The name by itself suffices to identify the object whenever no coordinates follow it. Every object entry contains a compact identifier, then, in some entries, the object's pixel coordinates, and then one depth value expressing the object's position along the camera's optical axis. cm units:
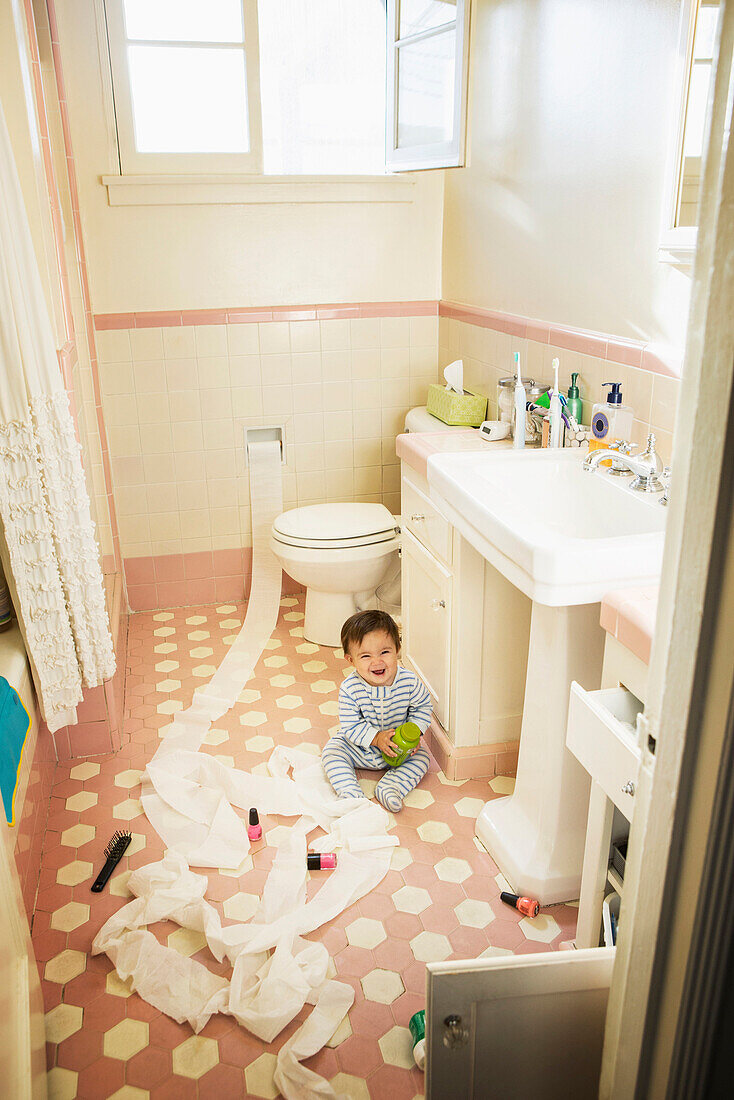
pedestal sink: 158
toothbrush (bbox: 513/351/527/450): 237
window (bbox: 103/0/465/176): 288
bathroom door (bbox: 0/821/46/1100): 131
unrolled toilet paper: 165
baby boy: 233
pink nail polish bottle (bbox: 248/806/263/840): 213
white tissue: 312
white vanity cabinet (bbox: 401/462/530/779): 221
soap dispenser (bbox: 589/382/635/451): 211
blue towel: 171
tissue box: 301
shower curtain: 190
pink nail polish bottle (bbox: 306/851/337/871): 202
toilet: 297
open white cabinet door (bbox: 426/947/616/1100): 104
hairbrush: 200
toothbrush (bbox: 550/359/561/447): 228
